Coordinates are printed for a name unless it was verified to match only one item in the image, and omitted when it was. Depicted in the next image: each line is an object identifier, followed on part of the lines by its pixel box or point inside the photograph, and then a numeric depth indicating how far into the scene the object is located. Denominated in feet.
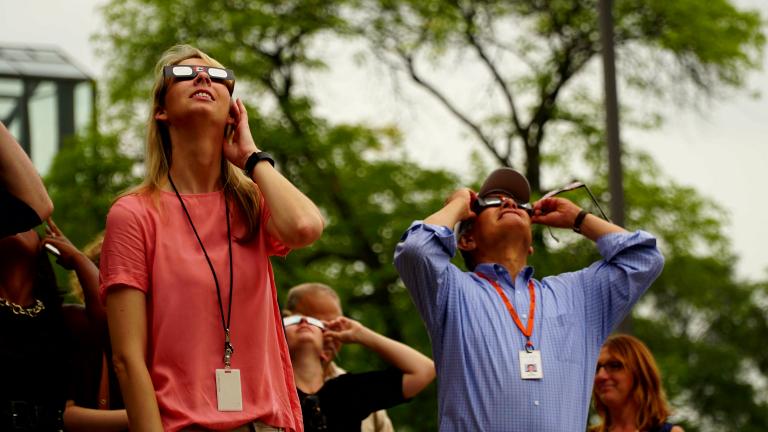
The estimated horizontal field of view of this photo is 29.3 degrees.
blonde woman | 13.42
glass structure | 75.92
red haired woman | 22.20
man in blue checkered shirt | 17.31
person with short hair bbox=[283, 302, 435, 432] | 21.06
